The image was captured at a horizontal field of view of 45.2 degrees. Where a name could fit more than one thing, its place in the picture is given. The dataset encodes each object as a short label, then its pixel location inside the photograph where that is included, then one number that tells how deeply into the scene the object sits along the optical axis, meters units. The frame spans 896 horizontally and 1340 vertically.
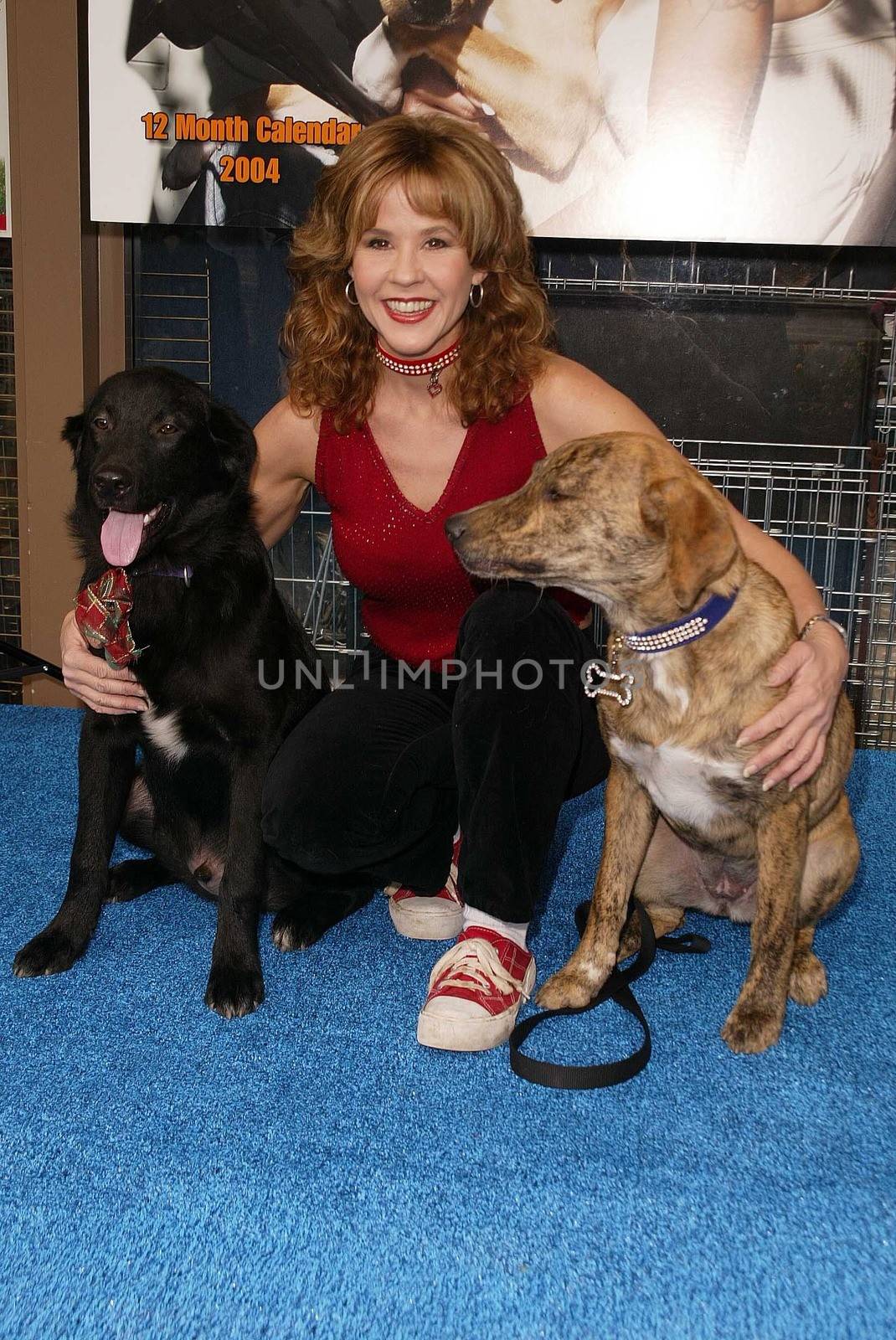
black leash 1.56
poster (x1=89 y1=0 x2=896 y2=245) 2.92
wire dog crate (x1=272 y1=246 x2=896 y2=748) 3.38
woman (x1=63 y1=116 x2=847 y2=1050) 1.73
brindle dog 1.58
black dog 1.83
